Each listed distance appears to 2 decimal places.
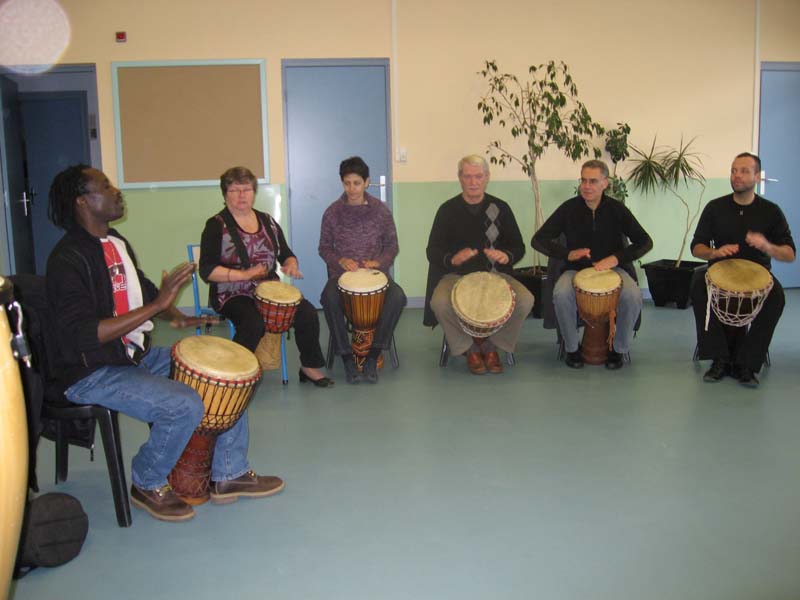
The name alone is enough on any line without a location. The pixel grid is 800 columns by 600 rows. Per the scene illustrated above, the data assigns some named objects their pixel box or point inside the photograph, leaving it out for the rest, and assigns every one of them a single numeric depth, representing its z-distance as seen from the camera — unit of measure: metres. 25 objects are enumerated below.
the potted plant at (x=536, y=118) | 6.38
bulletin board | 6.48
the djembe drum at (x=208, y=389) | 2.52
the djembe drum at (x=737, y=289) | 3.97
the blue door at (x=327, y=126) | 6.66
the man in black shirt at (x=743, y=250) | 4.09
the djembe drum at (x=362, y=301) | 4.22
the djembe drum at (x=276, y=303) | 3.89
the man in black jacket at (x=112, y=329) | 2.40
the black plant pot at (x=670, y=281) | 6.52
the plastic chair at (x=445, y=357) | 4.65
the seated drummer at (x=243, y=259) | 3.91
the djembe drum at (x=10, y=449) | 1.45
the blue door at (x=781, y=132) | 7.26
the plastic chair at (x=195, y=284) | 5.03
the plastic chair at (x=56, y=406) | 2.47
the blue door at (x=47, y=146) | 7.52
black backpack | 2.20
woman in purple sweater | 4.57
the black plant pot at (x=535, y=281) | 6.30
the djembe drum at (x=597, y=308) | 4.34
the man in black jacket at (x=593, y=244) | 4.49
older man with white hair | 4.47
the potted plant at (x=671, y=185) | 6.59
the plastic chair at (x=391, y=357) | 4.64
